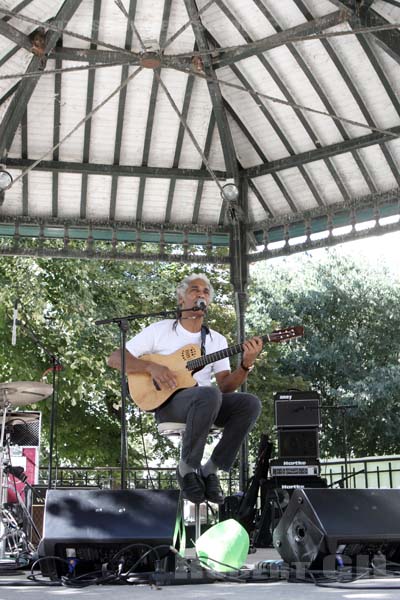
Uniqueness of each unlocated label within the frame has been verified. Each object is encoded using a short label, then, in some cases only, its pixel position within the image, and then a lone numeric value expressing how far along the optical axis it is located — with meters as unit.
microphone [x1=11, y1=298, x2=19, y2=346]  6.38
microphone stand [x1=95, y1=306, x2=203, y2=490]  4.47
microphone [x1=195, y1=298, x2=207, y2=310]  4.75
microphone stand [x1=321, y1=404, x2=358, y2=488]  7.36
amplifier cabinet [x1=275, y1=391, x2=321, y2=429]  6.68
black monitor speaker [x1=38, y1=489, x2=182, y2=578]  3.22
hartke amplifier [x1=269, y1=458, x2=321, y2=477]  6.50
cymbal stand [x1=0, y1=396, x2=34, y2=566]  5.17
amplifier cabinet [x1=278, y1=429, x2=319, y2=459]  6.62
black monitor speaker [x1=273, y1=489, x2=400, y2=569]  3.10
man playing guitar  4.16
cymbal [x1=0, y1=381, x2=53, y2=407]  5.09
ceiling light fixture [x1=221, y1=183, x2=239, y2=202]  7.33
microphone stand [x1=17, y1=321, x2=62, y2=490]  5.93
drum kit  5.12
